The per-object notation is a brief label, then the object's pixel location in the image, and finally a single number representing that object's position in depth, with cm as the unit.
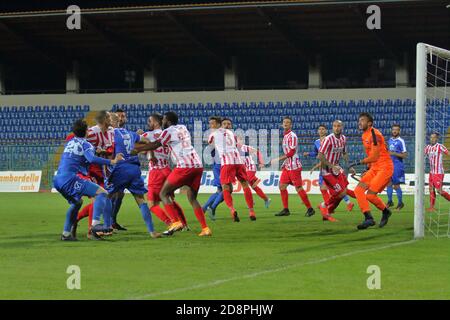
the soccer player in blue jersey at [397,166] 2188
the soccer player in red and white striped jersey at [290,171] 1944
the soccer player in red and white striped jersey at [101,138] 1408
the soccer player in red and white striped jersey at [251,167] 2066
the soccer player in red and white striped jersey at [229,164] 1738
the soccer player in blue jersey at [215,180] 1725
